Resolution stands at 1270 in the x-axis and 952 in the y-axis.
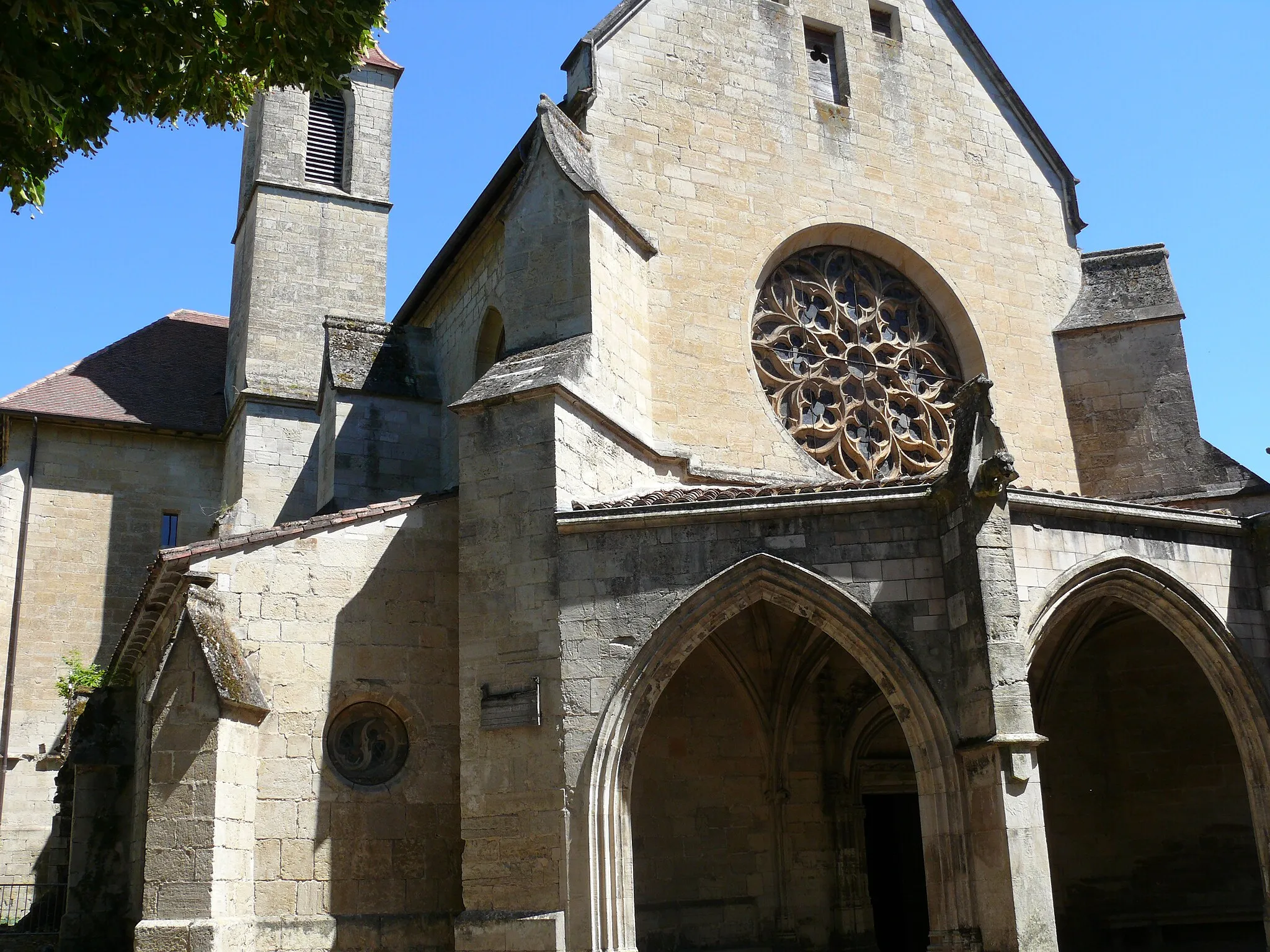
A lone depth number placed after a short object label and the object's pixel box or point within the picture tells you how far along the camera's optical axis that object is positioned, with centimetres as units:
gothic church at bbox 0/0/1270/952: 928
